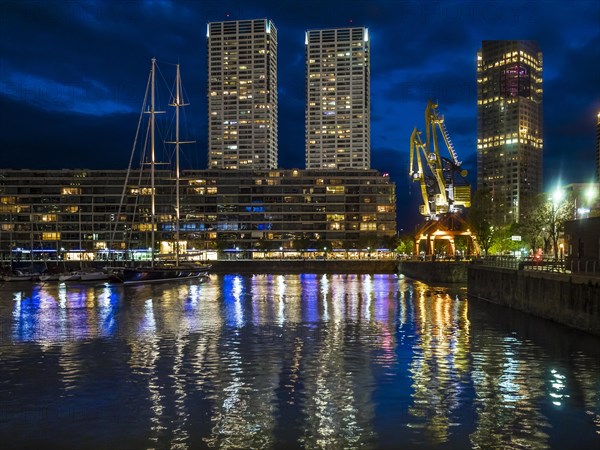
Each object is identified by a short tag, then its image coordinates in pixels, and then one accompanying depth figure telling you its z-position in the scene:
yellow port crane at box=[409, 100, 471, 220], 120.75
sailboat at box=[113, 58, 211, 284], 86.62
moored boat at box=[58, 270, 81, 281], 97.68
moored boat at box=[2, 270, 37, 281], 101.44
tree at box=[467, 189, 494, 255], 115.50
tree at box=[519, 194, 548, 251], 96.44
